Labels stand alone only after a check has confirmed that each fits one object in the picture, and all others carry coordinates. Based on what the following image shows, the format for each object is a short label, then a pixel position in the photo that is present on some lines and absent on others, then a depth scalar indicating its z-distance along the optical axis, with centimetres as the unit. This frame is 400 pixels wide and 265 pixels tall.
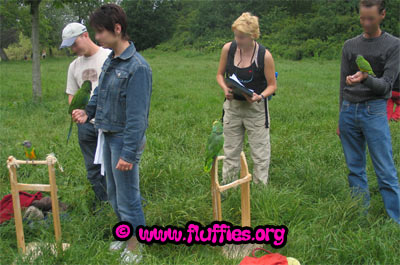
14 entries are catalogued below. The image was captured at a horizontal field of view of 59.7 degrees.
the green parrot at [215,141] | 233
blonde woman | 309
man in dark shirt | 269
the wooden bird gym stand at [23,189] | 242
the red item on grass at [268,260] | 244
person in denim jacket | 229
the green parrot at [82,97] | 278
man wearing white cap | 291
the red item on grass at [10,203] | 310
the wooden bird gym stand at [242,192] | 250
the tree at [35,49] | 765
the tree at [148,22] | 3216
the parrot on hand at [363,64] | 264
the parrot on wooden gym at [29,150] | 305
